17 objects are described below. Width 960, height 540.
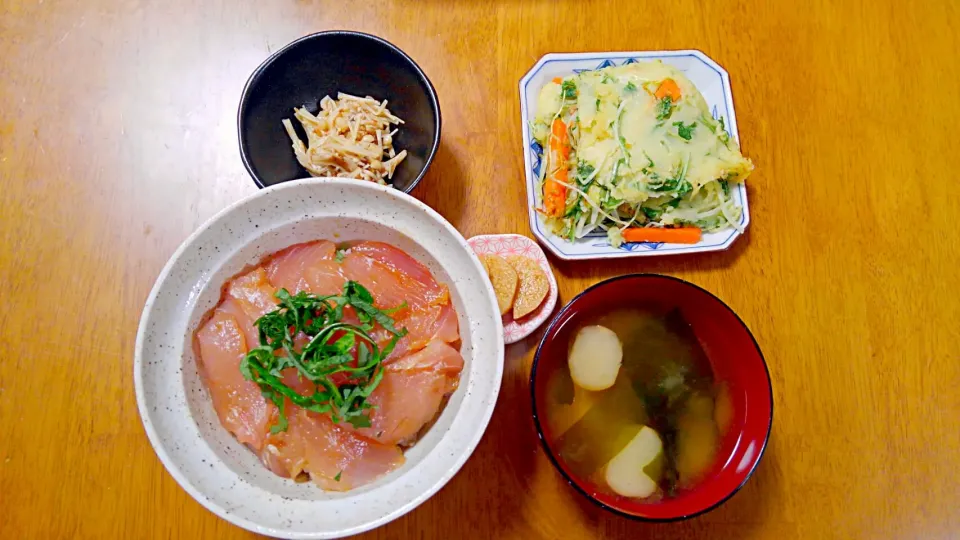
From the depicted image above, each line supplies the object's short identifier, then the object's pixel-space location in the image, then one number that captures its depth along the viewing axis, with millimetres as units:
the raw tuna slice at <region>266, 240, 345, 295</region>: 348
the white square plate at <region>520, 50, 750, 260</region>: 426
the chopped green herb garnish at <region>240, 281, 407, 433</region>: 318
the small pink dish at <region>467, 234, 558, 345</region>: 416
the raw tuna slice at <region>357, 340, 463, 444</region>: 333
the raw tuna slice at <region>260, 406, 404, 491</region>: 333
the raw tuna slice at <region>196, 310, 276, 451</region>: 335
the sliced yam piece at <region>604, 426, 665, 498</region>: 367
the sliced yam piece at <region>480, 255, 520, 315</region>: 404
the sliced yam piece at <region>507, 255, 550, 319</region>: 410
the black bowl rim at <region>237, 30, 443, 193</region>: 396
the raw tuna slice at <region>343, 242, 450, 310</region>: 349
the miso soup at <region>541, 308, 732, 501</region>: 370
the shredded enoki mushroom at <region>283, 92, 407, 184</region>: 419
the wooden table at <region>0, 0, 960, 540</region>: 409
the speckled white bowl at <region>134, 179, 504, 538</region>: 320
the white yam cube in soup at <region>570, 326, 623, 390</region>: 379
